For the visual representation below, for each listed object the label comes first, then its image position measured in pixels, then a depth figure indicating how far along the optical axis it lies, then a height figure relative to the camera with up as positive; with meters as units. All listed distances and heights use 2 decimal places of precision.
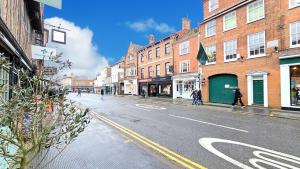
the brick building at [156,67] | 22.41 +3.69
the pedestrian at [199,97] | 14.71 -1.04
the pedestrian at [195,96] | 14.77 -0.94
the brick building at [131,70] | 30.23 +3.91
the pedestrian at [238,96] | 12.13 -0.79
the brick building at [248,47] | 10.79 +3.58
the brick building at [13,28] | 4.74 +2.72
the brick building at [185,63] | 18.34 +3.35
